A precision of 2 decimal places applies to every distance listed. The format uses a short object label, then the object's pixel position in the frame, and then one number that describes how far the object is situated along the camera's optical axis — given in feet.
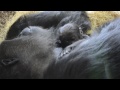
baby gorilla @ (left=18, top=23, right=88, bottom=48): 3.73
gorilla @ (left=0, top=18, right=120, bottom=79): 3.48
